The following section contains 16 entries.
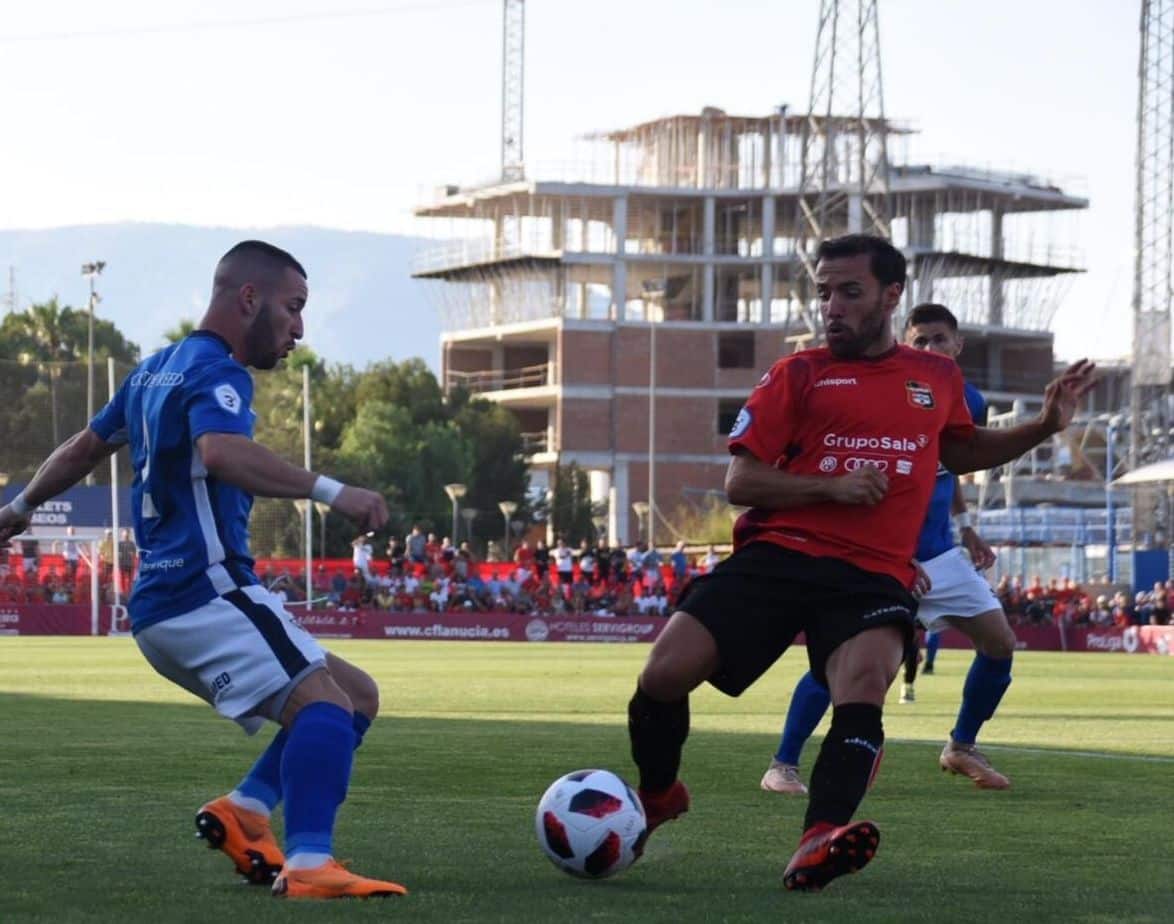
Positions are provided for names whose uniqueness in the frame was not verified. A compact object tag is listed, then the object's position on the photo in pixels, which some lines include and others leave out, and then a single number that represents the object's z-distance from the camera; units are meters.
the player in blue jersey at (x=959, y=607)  11.66
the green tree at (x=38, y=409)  58.03
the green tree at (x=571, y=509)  99.00
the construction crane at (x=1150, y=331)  67.38
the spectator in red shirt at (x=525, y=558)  52.44
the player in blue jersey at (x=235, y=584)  6.73
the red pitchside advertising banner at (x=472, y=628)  47.56
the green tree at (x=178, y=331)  82.32
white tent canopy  53.62
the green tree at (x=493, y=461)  100.19
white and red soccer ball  7.27
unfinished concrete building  109.75
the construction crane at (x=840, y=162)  75.50
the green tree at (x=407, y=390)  99.81
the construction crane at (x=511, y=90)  116.62
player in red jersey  7.47
